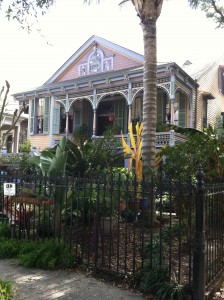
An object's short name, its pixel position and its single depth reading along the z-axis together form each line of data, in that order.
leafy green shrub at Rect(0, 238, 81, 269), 5.07
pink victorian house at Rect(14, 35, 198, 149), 16.25
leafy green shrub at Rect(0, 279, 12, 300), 3.63
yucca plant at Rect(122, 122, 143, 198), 9.75
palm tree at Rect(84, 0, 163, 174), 8.39
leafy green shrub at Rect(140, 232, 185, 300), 3.89
